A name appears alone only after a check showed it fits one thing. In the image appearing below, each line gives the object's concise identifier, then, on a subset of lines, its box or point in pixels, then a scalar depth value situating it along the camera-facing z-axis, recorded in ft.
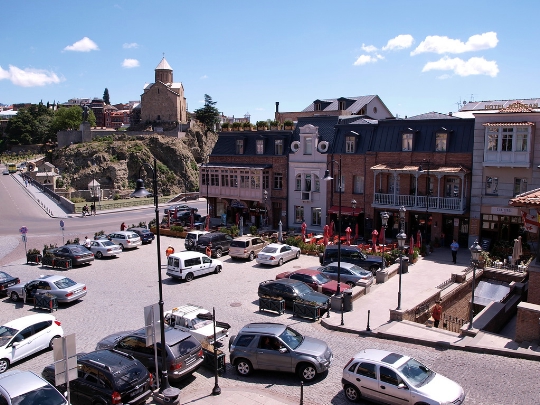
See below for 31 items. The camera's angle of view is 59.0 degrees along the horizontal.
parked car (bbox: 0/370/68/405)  35.99
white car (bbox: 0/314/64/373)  52.37
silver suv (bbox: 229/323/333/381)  45.75
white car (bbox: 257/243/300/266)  95.09
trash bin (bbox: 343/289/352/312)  67.00
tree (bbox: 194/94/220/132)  364.58
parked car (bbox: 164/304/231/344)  54.29
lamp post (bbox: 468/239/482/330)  56.49
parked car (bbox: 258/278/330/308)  68.04
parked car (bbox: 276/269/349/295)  74.13
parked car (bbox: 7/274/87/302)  72.84
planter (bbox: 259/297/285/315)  66.54
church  340.39
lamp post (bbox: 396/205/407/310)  63.30
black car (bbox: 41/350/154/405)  39.93
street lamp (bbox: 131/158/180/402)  40.86
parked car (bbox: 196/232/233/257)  104.59
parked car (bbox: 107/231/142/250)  112.78
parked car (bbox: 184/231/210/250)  108.68
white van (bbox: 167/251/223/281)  85.81
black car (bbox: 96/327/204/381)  45.37
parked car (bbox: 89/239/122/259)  104.63
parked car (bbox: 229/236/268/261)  100.17
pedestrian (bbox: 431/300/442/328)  65.16
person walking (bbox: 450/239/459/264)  92.89
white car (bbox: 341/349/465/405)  38.11
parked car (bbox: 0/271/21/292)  79.05
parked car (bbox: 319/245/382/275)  87.92
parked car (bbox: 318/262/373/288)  77.92
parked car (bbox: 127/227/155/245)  119.24
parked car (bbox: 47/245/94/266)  98.02
